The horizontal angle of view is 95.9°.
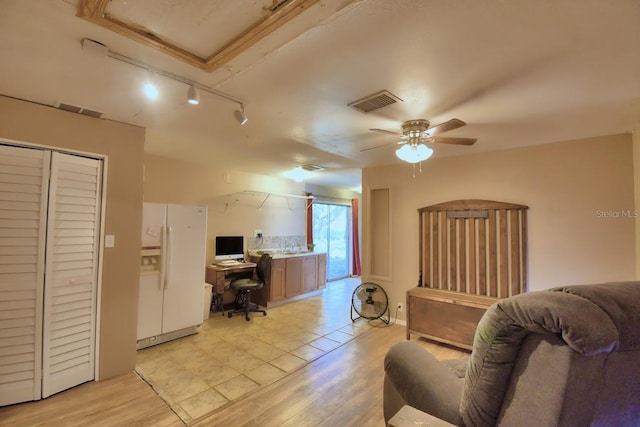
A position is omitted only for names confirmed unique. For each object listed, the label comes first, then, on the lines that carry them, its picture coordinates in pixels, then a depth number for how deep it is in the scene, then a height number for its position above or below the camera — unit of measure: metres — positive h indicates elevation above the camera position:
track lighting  1.53 +0.97
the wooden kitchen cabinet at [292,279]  4.94 -0.89
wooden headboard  3.31 -0.19
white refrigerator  3.35 -0.52
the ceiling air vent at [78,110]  2.35 +1.01
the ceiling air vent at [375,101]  2.04 +0.96
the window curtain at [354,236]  7.71 -0.15
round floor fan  4.34 -1.09
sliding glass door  7.09 -0.11
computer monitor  4.78 -0.29
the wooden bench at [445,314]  3.18 -0.96
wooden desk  4.36 -0.72
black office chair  4.28 -0.83
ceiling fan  2.45 +0.83
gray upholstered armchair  0.86 -0.41
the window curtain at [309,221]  6.42 +0.21
